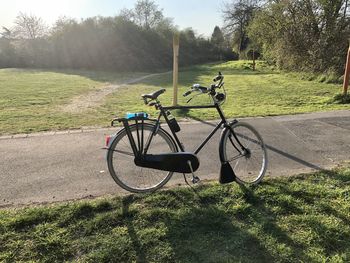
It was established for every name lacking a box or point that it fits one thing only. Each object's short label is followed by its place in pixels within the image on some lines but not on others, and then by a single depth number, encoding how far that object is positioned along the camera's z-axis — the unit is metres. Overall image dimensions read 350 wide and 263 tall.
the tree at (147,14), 36.50
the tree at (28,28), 32.72
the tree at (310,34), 13.39
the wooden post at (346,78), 7.46
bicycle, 3.21
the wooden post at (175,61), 7.00
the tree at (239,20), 35.38
